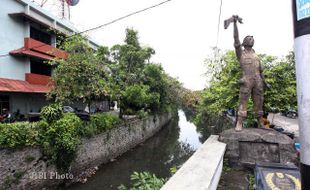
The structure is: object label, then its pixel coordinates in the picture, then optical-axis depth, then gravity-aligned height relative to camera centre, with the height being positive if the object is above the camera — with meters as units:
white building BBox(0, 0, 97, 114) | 15.02 +3.61
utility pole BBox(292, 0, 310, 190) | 1.25 +0.08
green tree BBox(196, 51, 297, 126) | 8.56 +0.46
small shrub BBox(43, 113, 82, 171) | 9.59 -1.64
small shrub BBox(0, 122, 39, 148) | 8.02 -1.07
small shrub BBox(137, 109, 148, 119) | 20.20 -1.07
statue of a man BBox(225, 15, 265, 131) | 4.76 +0.41
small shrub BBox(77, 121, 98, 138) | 11.56 -1.38
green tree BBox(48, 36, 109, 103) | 11.52 +1.38
